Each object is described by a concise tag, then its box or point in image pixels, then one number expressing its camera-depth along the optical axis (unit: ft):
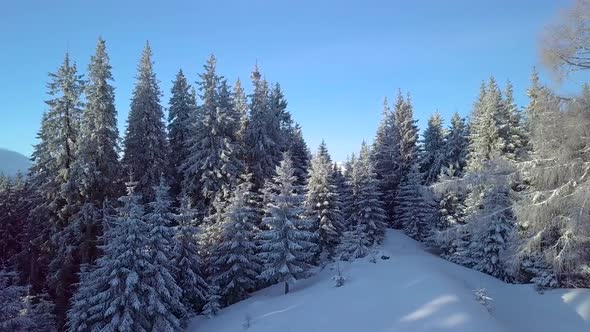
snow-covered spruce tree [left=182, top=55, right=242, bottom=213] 96.43
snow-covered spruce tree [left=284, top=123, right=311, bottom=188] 138.70
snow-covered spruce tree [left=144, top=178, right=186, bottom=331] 60.95
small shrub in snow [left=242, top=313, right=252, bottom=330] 59.66
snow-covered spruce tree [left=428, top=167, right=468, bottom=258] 112.78
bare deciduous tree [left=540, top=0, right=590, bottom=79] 36.81
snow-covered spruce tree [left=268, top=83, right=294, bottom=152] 148.56
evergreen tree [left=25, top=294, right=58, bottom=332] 61.55
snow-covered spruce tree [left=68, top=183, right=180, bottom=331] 58.70
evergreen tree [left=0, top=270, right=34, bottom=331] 49.67
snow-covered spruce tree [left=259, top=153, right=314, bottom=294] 75.20
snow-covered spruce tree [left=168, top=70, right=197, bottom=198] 113.50
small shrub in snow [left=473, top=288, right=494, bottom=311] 47.64
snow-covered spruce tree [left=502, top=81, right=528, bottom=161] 112.68
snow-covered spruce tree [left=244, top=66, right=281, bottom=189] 110.11
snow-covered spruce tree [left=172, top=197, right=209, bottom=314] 74.02
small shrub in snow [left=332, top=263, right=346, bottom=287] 65.67
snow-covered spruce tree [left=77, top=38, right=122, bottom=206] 80.59
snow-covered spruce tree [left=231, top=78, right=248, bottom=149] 109.80
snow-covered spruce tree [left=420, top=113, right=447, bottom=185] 149.18
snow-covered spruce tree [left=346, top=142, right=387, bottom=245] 116.88
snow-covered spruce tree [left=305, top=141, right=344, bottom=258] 99.45
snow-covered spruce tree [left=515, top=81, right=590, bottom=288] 37.11
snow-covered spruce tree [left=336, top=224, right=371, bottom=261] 87.40
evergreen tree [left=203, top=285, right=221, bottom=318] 72.49
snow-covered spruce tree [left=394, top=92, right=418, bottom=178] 157.07
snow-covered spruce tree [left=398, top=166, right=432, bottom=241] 130.41
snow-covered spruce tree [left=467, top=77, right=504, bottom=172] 110.52
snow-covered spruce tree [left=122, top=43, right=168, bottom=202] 96.27
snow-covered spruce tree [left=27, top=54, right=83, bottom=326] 78.79
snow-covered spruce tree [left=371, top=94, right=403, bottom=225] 158.40
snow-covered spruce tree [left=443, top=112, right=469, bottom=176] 143.26
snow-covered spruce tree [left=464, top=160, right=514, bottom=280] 82.25
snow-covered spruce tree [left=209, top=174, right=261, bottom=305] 78.54
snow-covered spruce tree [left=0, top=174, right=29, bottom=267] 113.82
